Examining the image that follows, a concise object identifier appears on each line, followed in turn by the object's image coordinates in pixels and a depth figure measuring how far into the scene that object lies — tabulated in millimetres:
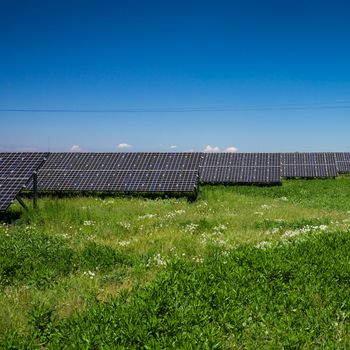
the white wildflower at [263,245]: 10923
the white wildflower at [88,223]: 15465
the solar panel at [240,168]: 33781
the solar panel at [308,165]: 41781
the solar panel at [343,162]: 53656
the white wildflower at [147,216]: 16844
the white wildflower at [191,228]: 14036
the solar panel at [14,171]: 17328
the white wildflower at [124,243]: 12125
